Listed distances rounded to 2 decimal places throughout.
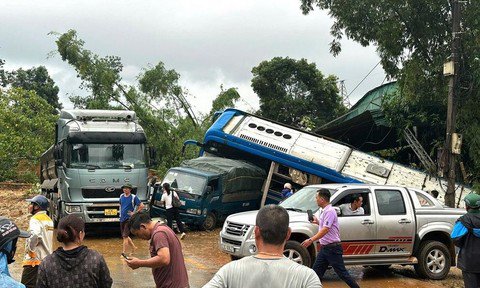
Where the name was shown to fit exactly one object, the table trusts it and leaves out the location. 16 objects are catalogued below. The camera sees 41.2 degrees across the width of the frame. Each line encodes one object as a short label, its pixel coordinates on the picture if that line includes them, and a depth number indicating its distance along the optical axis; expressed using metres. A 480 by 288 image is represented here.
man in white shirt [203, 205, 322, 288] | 3.22
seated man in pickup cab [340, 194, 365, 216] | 10.91
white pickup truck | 10.89
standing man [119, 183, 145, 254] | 14.20
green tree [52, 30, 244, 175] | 30.77
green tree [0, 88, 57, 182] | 30.89
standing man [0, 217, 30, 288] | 3.87
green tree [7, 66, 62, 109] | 60.41
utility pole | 15.08
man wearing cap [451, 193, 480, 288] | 6.93
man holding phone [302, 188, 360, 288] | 8.36
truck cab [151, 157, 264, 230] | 19.20
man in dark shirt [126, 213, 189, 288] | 5.20
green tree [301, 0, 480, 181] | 18.66
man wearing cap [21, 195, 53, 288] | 6.56
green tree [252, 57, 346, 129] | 40.91
